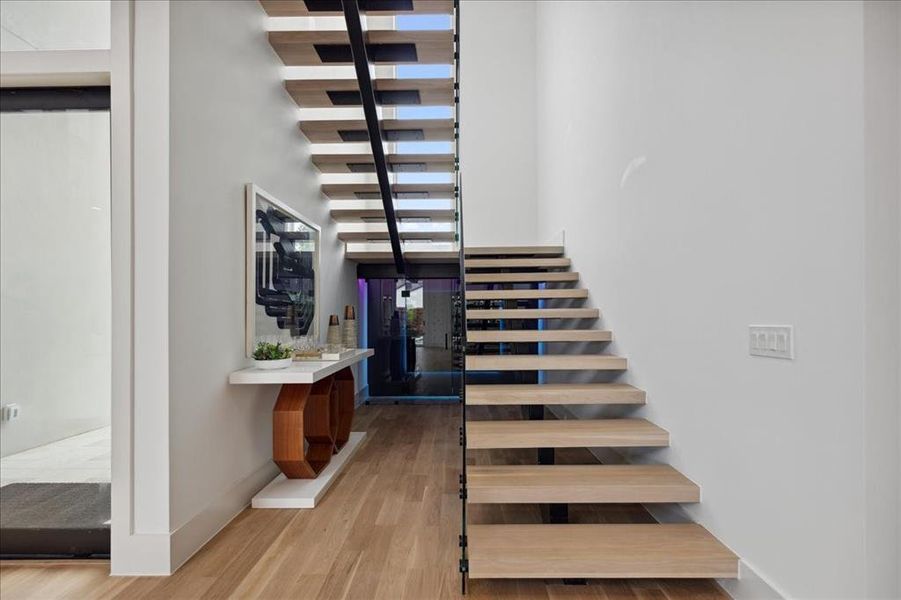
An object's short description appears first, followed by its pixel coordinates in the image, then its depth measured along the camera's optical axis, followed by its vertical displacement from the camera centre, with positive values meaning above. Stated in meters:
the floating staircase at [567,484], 1.92 -0.83
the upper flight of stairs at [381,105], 3.38 +1.67
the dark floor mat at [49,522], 2.25 -0.99
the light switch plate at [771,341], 1.71 -0.13
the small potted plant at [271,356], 2.90 -0.28
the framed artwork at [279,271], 3.00 +0.28
